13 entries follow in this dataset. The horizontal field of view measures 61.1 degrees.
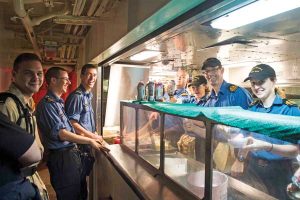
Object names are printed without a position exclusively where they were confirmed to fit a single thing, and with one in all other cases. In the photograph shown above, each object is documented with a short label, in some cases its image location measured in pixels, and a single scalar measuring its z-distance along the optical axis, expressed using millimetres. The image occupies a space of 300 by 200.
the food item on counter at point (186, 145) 1584
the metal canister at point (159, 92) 2082
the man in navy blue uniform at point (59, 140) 2223
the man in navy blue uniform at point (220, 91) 2246
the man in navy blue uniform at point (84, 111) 2582
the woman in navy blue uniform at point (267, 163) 1041
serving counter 995
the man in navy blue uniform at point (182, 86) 2422
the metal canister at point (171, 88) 2274
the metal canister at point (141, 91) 2184
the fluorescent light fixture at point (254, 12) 1169
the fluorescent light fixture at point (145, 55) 2594
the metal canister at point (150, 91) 2084
